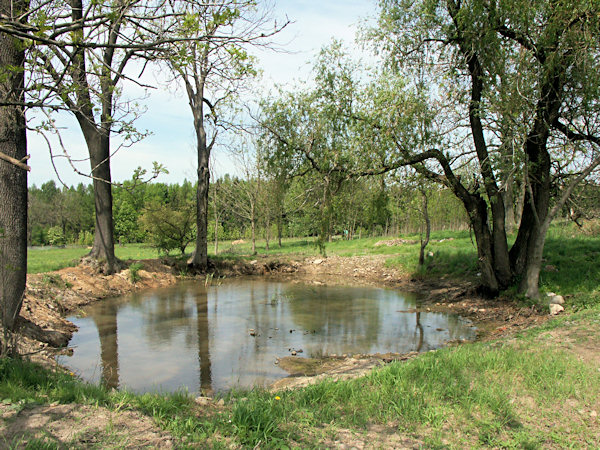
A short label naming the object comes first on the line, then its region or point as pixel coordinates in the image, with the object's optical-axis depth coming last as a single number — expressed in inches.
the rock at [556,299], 374.9
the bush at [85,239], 2197.6
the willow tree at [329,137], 415.5
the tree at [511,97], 351.3
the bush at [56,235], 1978.3
